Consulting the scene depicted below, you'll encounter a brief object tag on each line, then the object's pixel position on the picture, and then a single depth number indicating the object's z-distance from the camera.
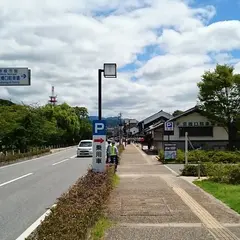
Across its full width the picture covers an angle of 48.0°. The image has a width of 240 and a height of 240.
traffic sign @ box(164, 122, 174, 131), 22.06
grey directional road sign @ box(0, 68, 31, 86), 14.82
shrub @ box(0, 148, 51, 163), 19.81
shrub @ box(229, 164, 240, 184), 10.20
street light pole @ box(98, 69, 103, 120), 9.95
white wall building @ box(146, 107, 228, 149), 27.43
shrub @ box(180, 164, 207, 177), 12.82
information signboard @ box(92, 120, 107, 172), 9.61
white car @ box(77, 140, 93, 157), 25.63
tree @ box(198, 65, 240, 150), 25.76
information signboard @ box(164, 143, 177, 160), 19.42
